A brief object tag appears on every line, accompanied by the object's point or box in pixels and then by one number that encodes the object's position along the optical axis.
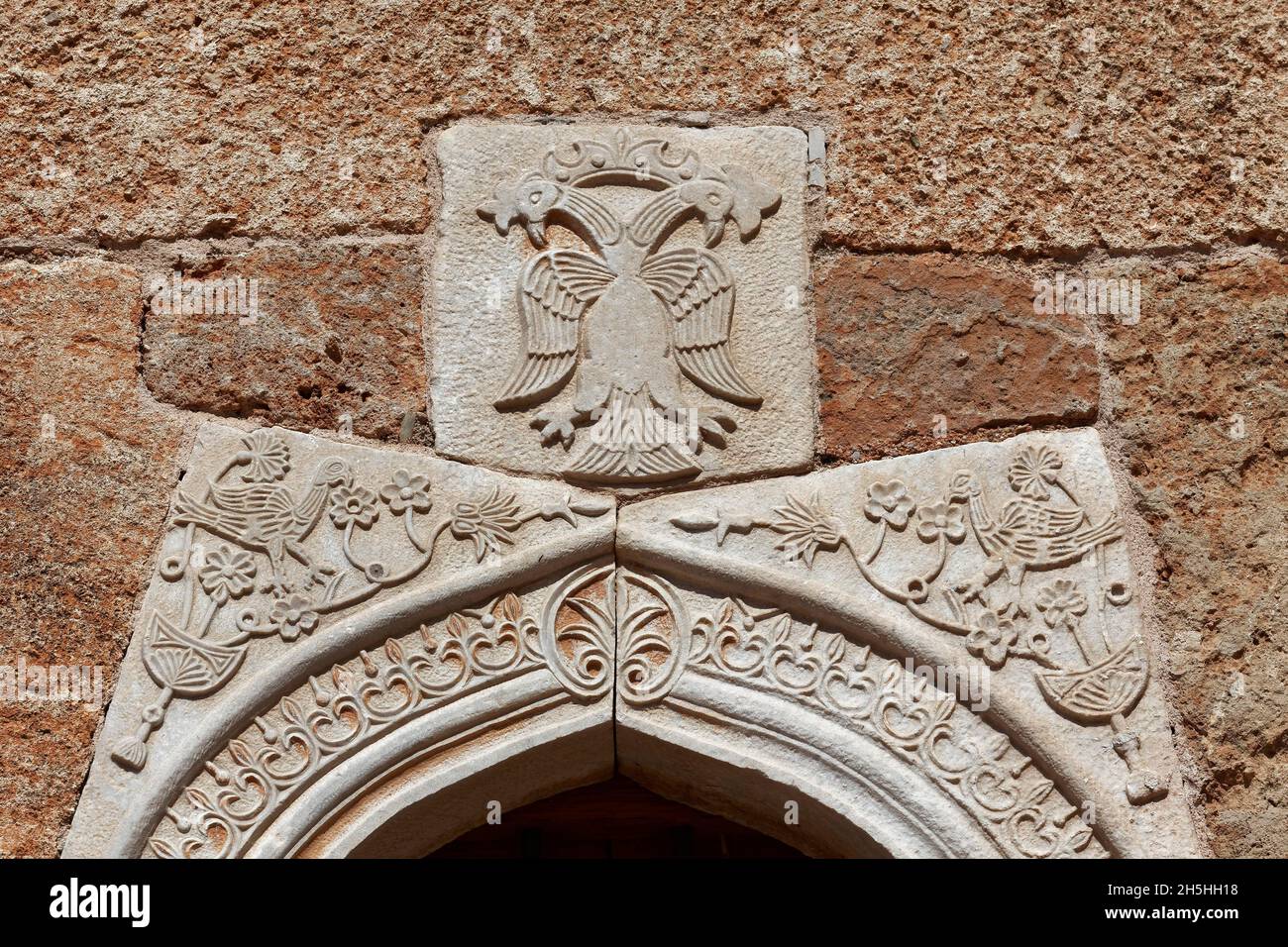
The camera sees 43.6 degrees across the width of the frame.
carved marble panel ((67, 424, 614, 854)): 2.38
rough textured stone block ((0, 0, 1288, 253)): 2.69
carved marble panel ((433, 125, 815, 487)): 2.56
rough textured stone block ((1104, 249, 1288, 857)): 2.45
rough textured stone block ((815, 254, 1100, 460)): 2.60
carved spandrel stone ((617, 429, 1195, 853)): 2.41
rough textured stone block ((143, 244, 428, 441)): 2.60
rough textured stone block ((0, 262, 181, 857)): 2.40
